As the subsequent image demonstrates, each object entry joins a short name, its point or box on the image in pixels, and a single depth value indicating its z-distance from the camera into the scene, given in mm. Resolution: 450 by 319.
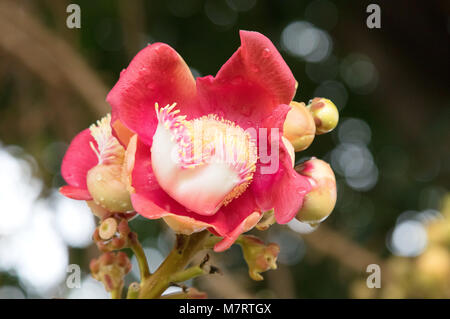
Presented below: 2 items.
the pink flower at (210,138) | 443
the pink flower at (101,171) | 459
